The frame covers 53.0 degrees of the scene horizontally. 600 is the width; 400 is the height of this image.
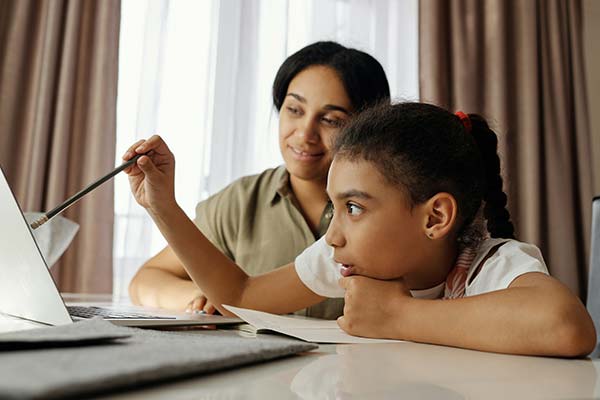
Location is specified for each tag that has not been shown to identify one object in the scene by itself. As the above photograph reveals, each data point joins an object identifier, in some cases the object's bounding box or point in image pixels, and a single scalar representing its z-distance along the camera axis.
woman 1.43
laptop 0.62
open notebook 0.67
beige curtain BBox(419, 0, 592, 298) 2.70
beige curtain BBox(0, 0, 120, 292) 2.01
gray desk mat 0.27
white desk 0.36
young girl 0.65
